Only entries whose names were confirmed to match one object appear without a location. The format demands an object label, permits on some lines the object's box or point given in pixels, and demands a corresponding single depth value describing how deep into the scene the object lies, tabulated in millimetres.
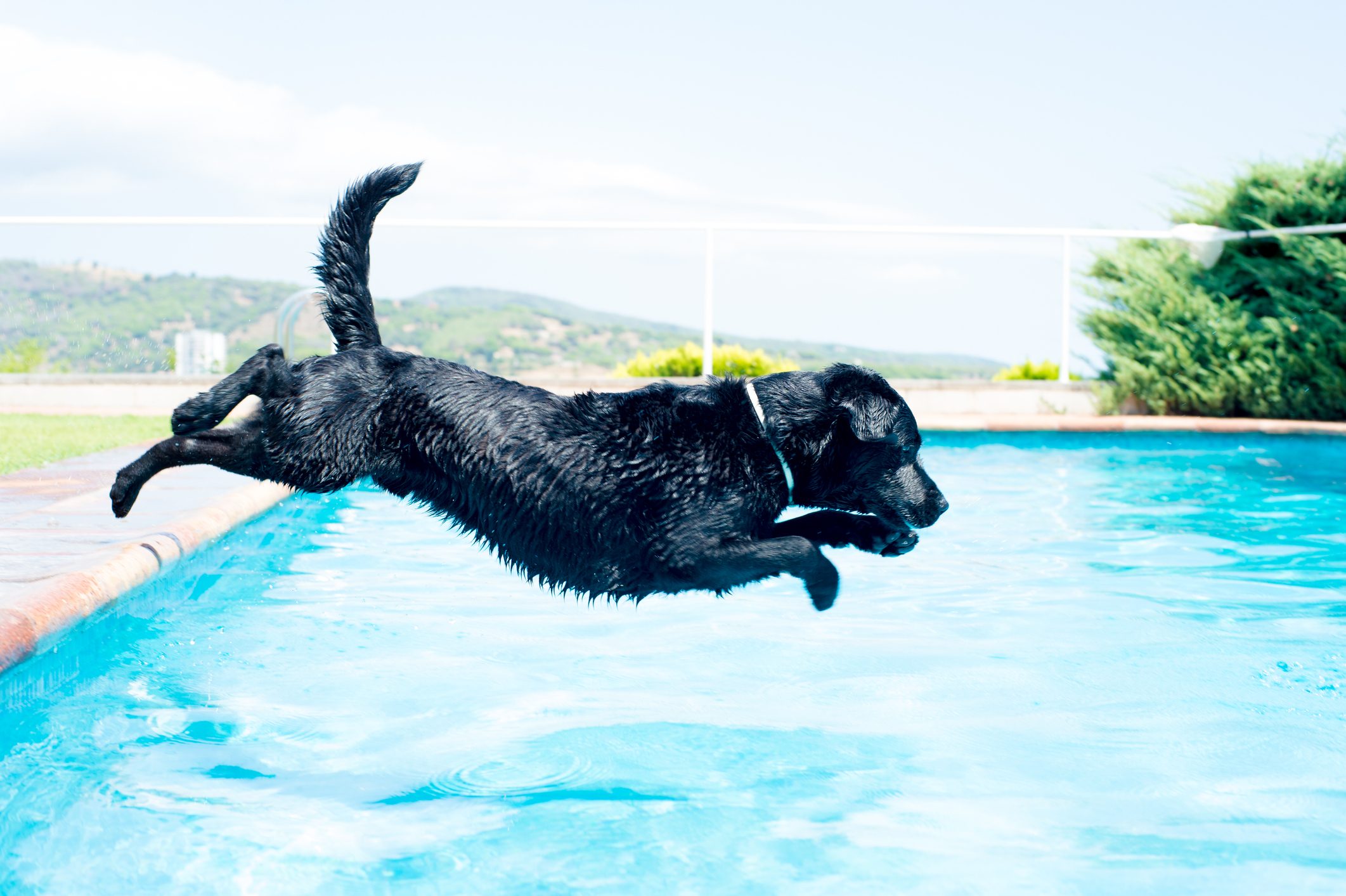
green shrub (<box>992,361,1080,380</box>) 10703
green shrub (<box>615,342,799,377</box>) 10133
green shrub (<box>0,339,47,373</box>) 10117
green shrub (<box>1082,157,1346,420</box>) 9367
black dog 2783
